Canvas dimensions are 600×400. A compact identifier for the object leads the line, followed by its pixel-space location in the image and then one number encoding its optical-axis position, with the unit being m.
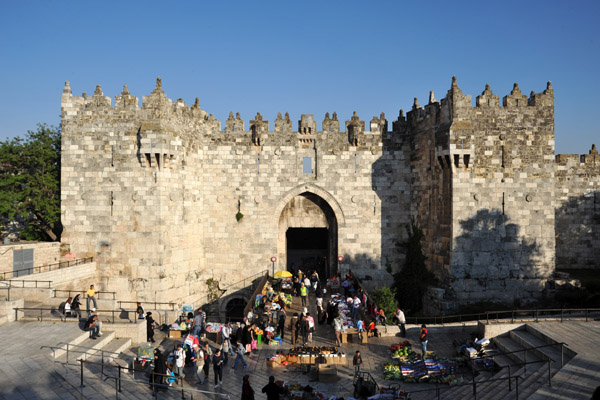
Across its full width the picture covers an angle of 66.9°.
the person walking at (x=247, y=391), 11.84
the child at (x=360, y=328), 18.36
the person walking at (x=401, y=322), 19.33
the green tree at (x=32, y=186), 26.09
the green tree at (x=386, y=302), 22.69
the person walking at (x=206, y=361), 14.76
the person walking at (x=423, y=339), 16.61
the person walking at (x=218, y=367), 14.01
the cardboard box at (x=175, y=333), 19.27
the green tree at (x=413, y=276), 26.39
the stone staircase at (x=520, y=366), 13.05
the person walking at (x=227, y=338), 15.83
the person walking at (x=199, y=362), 14.53
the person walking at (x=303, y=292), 23.50
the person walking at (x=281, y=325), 18.72
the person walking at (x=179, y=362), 14.45
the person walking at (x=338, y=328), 17.95
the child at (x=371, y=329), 19.20
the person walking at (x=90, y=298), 19.98
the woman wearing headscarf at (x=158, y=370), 13.49
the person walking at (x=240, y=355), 15.58
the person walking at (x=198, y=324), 18.25
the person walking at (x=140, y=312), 19.25
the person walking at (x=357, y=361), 14.87
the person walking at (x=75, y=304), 19.22
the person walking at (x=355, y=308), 19.75
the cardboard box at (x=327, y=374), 14.61
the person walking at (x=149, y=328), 18.05
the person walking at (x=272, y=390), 11.87
